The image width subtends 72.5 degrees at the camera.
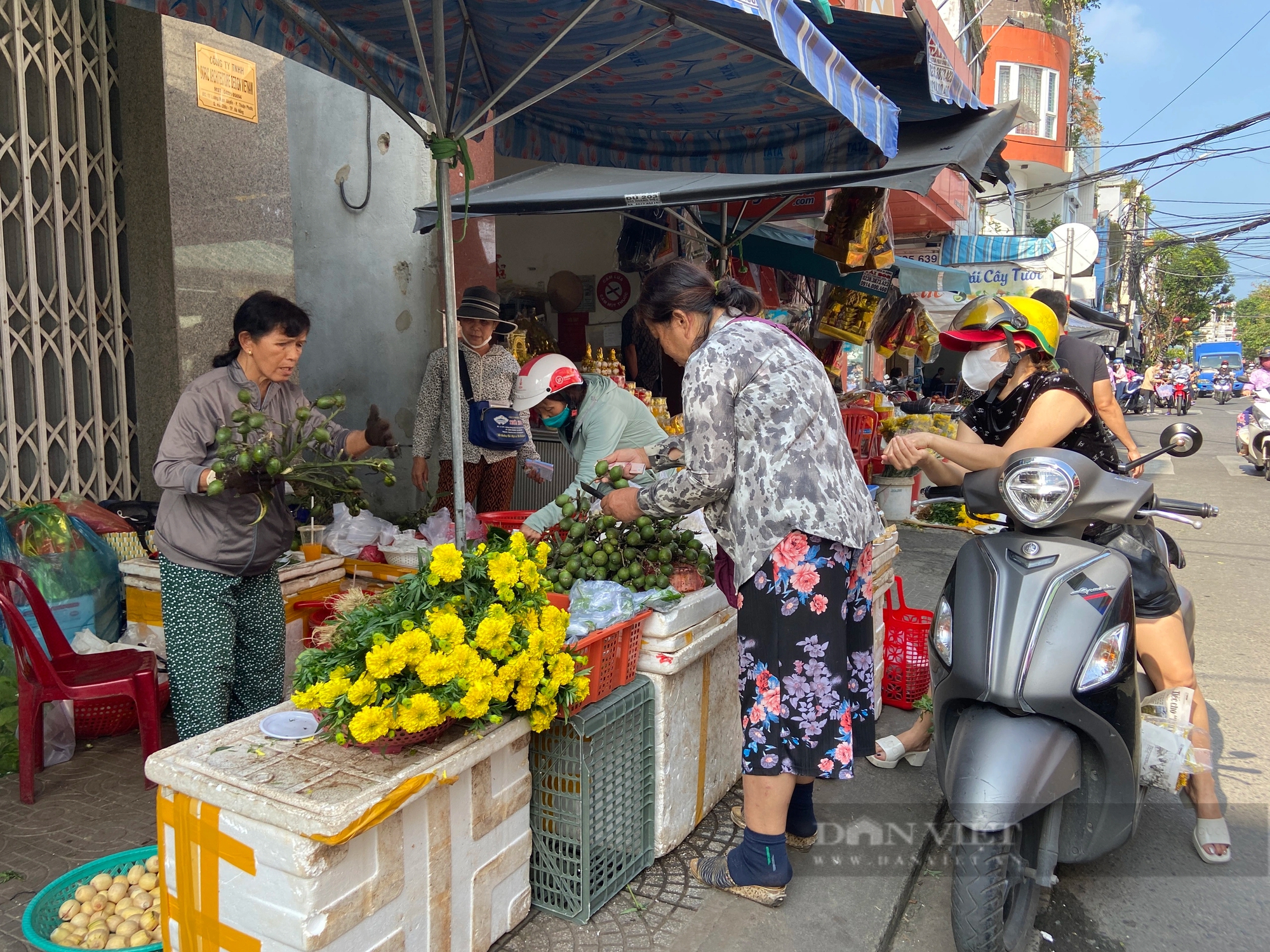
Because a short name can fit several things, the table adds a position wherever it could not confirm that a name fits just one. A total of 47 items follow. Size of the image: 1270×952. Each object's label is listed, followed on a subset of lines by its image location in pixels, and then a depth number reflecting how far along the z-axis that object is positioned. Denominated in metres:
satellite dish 15.52
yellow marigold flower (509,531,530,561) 2.35
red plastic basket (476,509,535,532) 3.88
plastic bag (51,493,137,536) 3.79
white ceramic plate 2.11
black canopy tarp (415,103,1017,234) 3.94
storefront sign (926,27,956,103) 4.16
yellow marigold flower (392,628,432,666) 1.98
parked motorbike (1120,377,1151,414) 25.72
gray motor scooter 2.24
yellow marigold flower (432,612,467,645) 2.04
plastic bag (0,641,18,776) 3.23
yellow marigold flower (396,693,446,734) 1.93
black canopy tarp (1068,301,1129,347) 13.15
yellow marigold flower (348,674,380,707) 1.94
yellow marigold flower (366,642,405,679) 1.94
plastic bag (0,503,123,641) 3.45
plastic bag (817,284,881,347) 8.39
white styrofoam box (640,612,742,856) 2.76
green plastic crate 2.44
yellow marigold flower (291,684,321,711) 1.98
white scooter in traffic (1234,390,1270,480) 12.51
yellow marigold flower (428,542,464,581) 2.20
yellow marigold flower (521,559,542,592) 2.29
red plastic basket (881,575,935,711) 4.06
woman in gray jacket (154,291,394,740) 2.69
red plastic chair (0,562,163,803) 2.93
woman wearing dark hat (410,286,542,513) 4.95
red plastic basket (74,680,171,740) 3.50
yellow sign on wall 4.50
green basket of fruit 2.21
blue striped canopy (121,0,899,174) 3.00
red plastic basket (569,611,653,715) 2.43
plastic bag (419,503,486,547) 4.05
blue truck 49.66
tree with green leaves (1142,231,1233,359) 58.44
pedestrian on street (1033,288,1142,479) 5.00
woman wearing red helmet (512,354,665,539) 3.52
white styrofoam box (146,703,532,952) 1.74
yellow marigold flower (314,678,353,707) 1.97
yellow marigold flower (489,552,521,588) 2.23
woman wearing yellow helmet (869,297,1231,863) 2.82
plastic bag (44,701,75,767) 3.36
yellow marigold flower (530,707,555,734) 2.26
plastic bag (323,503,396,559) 4.05
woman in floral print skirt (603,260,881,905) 2.40
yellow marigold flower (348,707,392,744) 1.88
